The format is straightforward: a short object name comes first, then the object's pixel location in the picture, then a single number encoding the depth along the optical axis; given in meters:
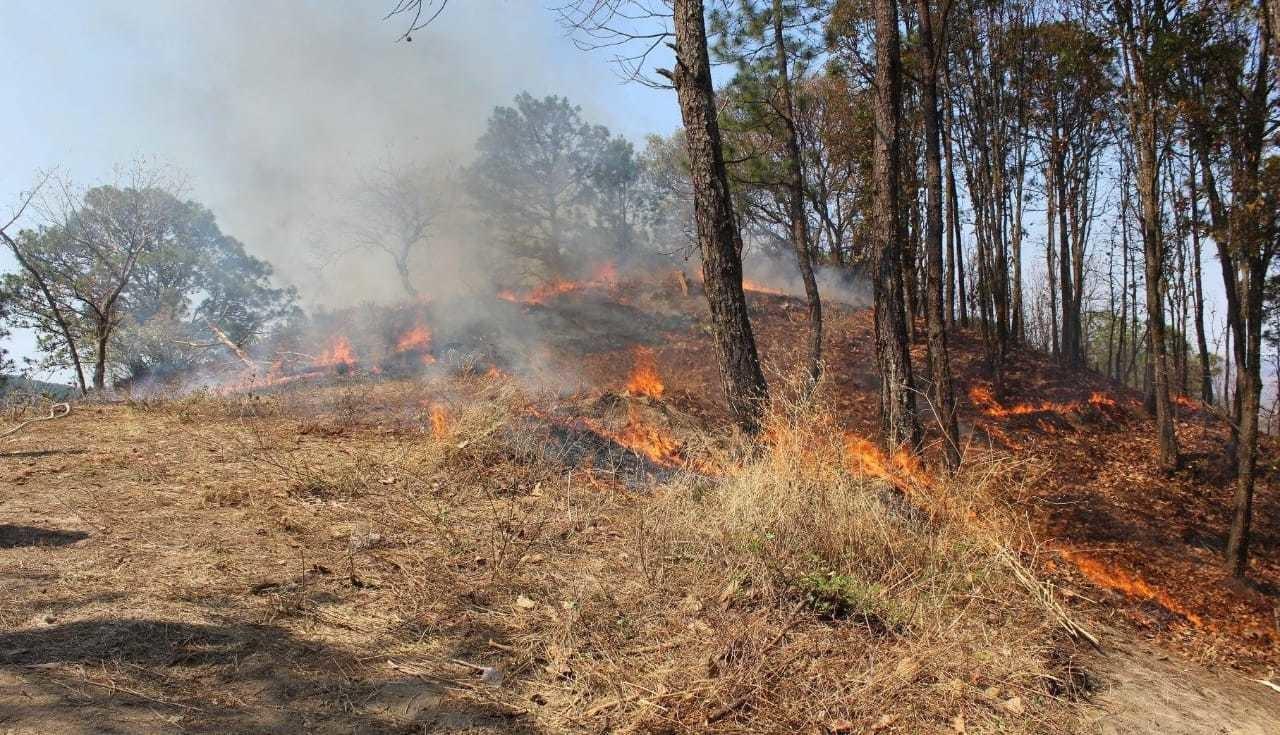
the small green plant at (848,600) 3.16
